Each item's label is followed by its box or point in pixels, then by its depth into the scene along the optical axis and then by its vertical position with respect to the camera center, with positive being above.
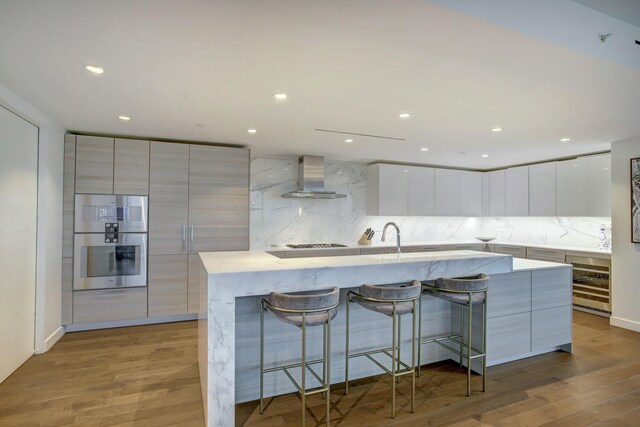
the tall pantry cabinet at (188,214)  4.11 +0.02
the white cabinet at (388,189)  5.61 +0.48
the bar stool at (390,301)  2.25 -0.60
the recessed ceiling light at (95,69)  2.15 +0.96
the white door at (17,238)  2.67 -0.20
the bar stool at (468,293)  2.57 -0.61
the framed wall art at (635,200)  3.91 +0.22
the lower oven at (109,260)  3.82 -0.54
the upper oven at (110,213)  3.82 +0.02
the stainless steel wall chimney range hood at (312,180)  5.09 +0.56
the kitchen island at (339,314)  2.04 -0.69
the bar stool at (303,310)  2.04 -0.59
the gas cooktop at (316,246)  5.08 -0.46
